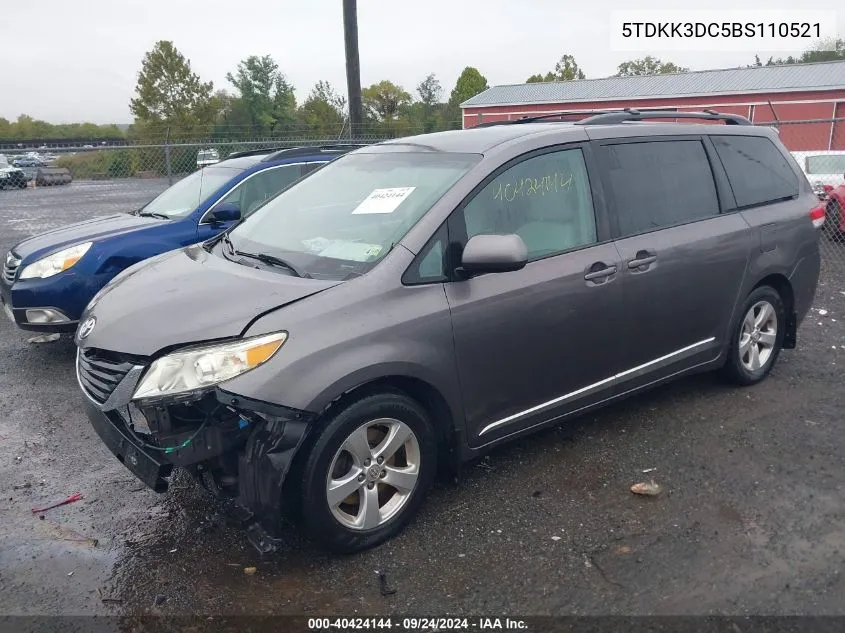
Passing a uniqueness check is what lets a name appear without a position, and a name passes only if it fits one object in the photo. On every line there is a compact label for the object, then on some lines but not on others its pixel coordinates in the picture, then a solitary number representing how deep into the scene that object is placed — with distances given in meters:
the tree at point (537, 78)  62.54
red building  29.44
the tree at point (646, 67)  71.88
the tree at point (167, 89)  44.19
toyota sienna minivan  2.78
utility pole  14.13
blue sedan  5.40
